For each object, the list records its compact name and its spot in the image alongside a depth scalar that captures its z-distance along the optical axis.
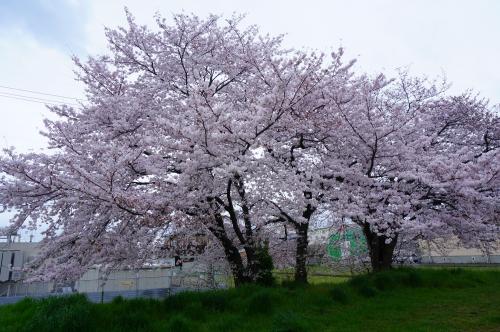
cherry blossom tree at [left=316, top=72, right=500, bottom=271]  7.33
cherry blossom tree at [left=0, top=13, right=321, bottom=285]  5.85
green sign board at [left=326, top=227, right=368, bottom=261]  10.19
